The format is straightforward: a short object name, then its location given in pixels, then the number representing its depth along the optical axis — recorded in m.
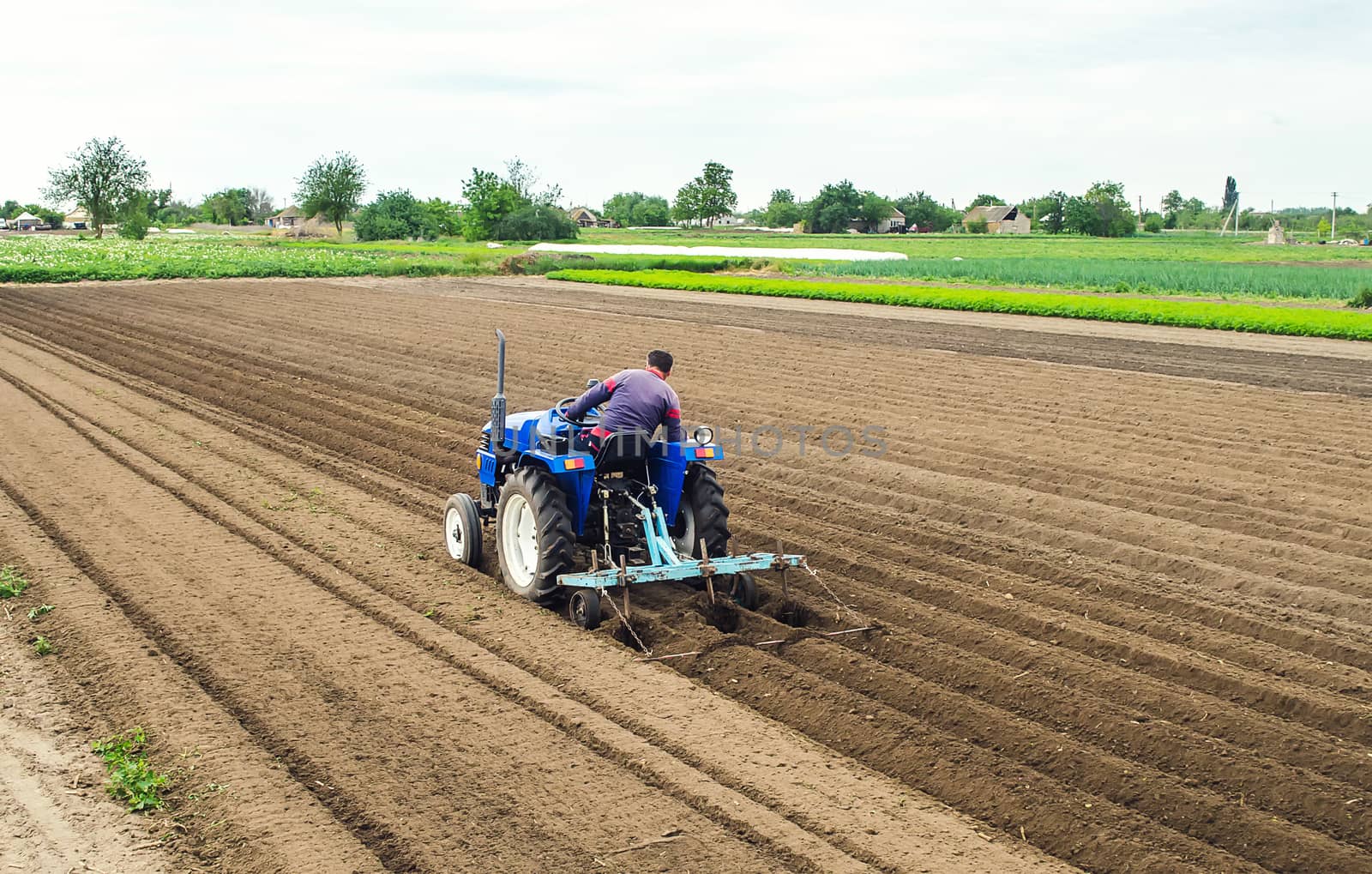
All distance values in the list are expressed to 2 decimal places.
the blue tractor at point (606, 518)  7.09
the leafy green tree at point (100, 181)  98.31
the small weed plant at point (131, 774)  4.92
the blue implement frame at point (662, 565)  6.85
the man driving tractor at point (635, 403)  7.16
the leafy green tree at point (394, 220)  82.88
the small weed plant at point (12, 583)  7.55
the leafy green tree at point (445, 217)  84.94
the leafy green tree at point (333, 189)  90.31
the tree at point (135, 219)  91.25
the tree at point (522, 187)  87.75
